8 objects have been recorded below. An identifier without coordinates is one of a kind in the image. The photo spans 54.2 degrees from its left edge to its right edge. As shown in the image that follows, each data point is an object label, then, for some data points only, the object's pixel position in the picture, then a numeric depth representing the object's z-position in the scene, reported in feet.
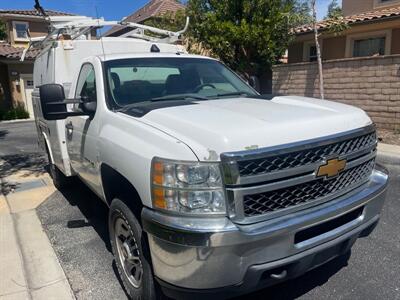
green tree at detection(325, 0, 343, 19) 41.69
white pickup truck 7.52
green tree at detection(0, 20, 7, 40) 57.29
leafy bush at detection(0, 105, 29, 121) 69.10
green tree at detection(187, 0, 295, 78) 40.78
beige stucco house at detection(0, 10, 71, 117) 71.77
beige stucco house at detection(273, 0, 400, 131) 31.88
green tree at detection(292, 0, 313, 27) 41.63
